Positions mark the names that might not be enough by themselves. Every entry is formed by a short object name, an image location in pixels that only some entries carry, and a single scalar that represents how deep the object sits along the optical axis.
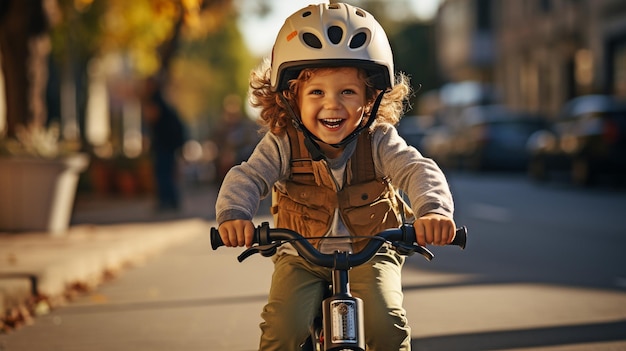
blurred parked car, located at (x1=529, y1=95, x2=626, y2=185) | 20.72
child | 3.97
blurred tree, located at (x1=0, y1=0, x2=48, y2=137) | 16.52
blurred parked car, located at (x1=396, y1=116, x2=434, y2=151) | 16.14
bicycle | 3.56
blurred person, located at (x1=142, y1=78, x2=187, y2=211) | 18.66
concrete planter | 13.52
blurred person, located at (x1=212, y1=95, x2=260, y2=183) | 24.78
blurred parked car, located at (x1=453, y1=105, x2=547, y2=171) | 29.70
